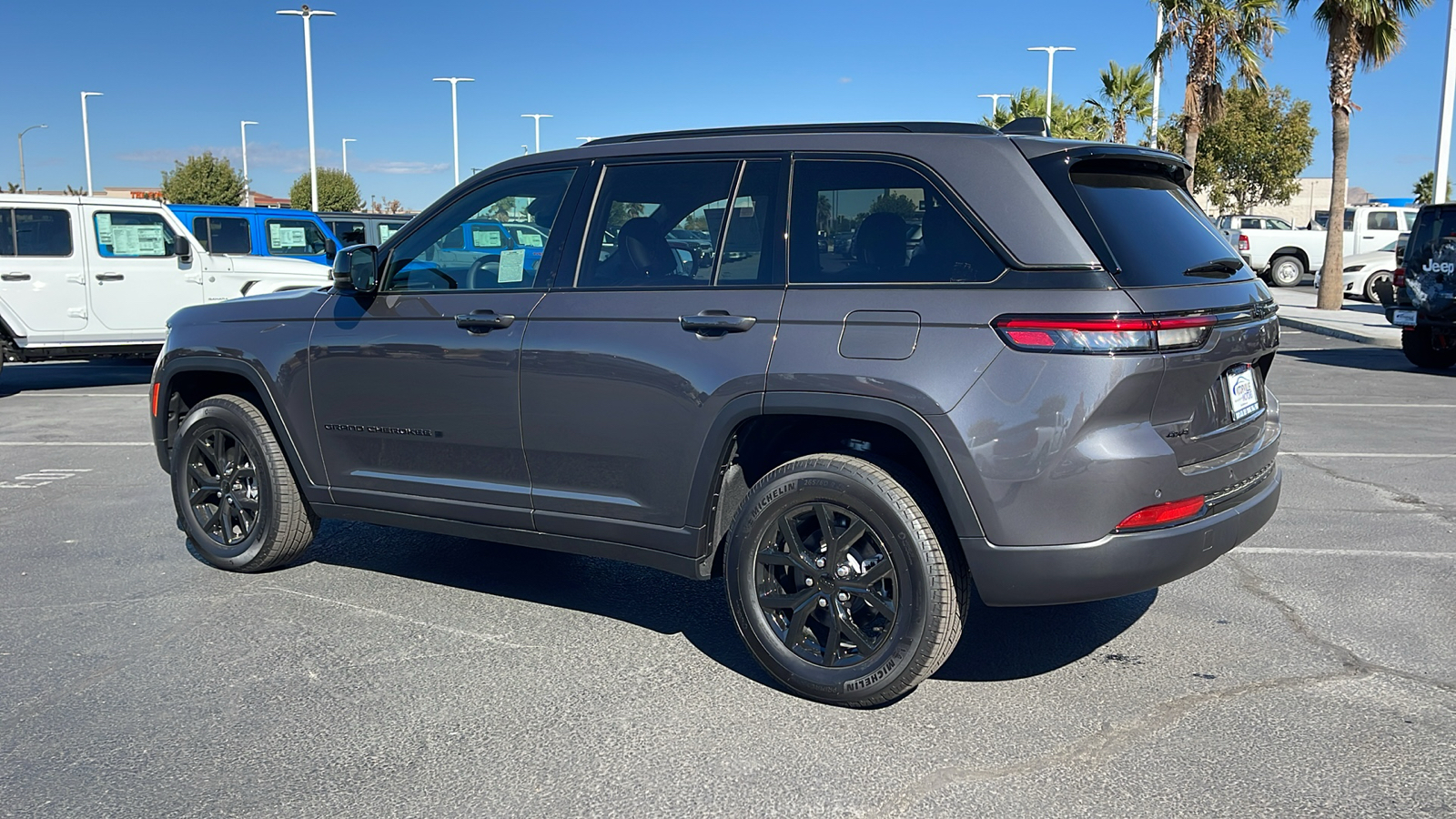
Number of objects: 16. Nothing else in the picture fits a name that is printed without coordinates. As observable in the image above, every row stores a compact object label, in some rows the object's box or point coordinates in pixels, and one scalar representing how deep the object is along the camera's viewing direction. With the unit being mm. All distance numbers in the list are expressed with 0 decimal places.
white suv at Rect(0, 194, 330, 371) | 12562
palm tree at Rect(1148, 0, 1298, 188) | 27766
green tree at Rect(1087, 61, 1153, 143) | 46938
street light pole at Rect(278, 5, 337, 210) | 36875
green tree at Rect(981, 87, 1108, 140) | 50969
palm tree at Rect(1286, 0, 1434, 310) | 21828
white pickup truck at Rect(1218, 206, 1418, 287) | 31203
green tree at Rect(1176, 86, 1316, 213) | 52375
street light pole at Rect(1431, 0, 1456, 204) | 19578
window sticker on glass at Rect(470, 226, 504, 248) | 4836
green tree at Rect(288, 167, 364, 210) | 70312
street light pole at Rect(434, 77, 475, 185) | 51875
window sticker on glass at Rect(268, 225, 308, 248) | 16141
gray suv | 3570
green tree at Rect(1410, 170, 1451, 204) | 70856
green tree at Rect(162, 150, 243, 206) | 66562
